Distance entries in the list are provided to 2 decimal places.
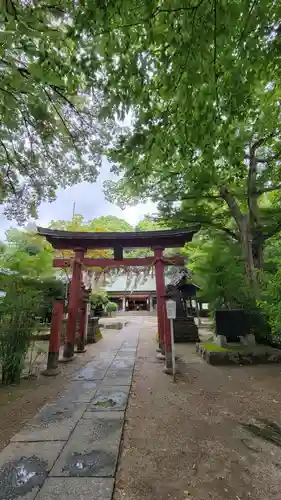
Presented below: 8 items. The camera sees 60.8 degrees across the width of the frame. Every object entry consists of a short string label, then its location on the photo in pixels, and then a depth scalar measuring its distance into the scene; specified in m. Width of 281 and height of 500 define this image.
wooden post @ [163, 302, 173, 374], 5.55
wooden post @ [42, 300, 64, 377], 5.47
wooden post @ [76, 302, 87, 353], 7.66
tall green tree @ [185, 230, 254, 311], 7.75
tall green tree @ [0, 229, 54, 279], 7.97
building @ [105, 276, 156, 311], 26.44
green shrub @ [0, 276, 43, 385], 4.38
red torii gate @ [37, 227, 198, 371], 6.54
